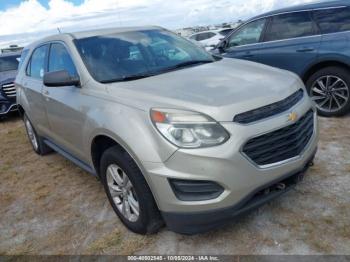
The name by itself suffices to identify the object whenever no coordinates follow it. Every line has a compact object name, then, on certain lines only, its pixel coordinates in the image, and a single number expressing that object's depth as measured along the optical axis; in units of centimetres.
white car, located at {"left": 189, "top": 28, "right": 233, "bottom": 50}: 1560
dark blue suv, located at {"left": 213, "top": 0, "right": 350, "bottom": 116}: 507
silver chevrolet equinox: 233
